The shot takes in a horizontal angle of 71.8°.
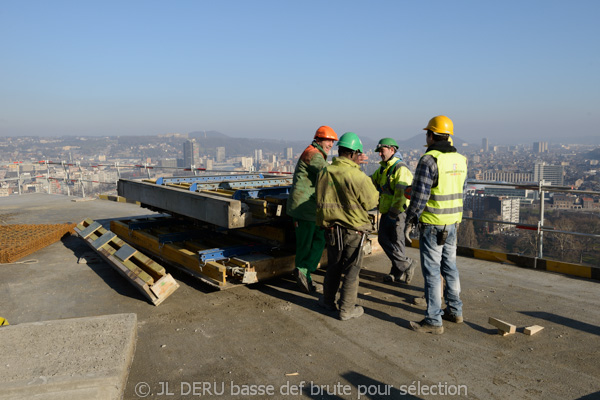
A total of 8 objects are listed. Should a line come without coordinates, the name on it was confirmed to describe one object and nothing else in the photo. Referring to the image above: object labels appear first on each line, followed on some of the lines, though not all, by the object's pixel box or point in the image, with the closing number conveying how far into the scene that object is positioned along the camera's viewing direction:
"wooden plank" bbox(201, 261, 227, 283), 5.04
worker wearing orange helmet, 5.09
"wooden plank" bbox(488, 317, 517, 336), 4.01
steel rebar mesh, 6.89
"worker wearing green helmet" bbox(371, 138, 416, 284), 5.38
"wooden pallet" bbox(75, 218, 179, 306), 4.90
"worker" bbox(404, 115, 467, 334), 4.11
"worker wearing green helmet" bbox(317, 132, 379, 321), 4.34
